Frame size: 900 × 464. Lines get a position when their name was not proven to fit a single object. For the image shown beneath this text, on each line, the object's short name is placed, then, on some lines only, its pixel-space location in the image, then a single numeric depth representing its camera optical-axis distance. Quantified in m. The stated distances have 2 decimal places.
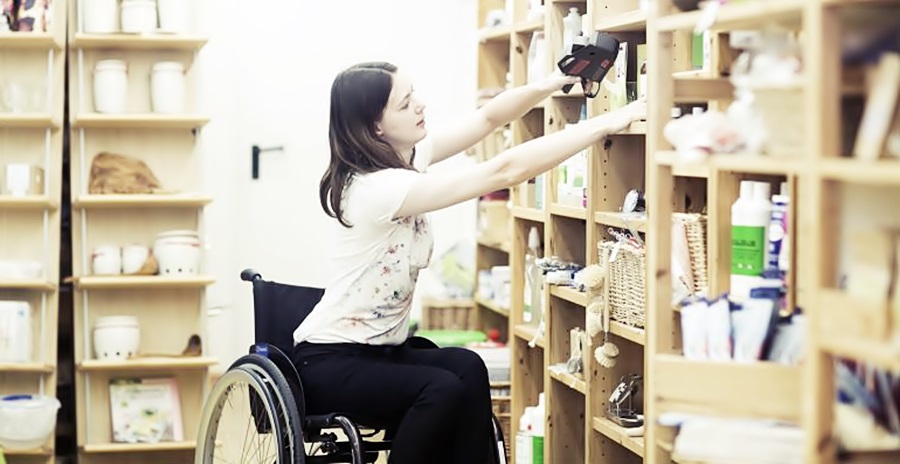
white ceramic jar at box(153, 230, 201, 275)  4.95
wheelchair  3.14
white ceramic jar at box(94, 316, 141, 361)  4.89
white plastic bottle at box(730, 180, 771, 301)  2.79
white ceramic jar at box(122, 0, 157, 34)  4.89
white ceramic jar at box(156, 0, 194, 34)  4.96
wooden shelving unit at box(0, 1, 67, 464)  4.79
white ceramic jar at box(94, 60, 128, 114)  4.89
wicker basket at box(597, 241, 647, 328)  3.44
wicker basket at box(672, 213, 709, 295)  3.14
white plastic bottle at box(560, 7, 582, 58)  3.97
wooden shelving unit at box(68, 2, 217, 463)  4.90
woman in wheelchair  3.18
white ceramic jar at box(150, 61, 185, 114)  4.94
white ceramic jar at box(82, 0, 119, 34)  4.88
